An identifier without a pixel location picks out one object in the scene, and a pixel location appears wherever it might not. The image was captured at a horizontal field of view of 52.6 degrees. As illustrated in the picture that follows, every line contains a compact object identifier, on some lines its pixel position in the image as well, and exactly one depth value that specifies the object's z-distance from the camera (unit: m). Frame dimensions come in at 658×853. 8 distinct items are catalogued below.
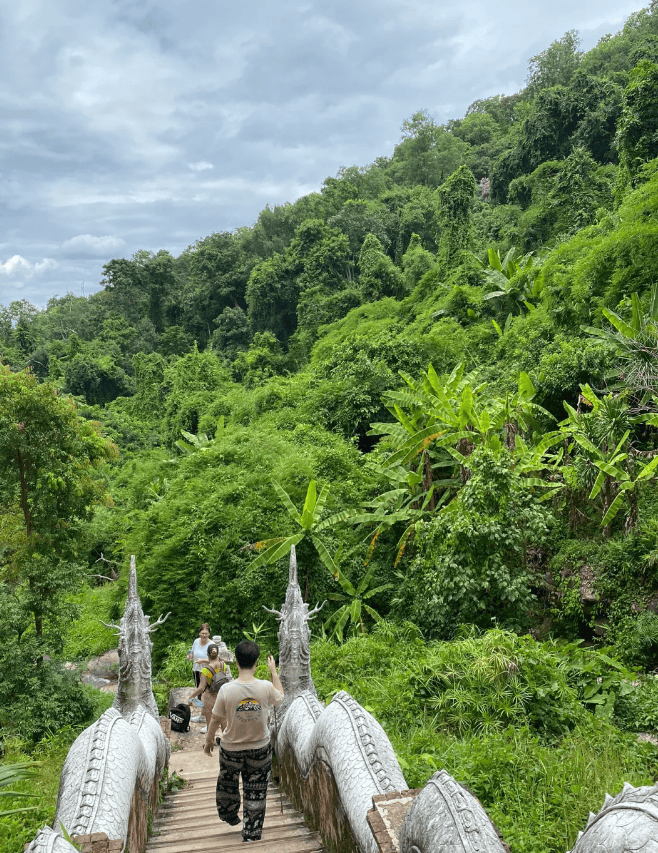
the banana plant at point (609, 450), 7.70
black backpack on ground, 7.23
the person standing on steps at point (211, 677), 6.21
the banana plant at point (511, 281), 17.55
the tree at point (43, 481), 9.54
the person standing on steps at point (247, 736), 3.54
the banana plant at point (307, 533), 10.09
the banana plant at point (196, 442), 16.50
